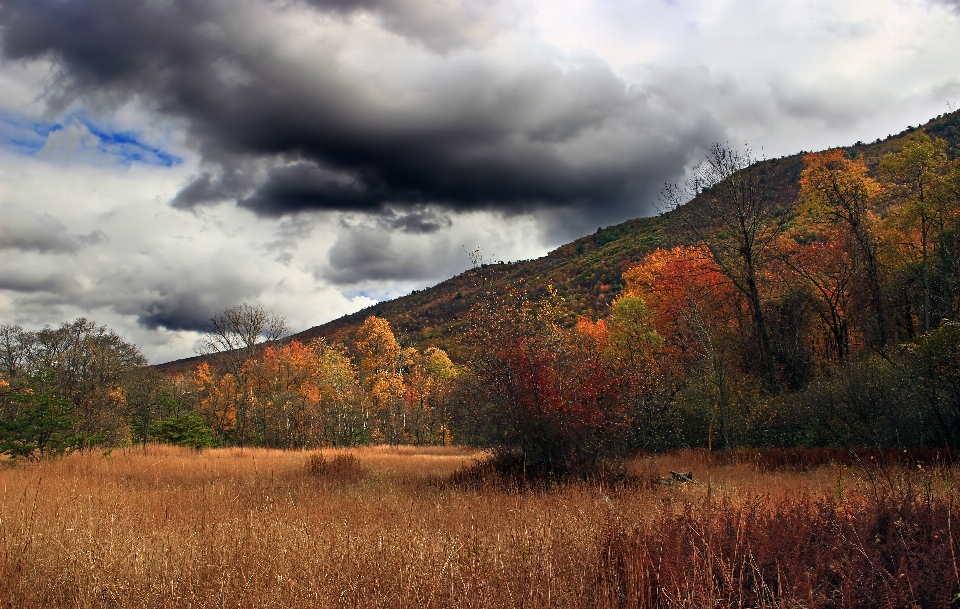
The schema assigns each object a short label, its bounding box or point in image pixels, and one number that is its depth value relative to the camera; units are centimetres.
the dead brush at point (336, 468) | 1381
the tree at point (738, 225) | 2288
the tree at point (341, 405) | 3725
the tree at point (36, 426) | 1384
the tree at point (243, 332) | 4238
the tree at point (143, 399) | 2872
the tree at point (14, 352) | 3647
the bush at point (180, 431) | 2450
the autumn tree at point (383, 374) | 4191
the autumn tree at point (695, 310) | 1770
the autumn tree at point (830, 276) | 2367
